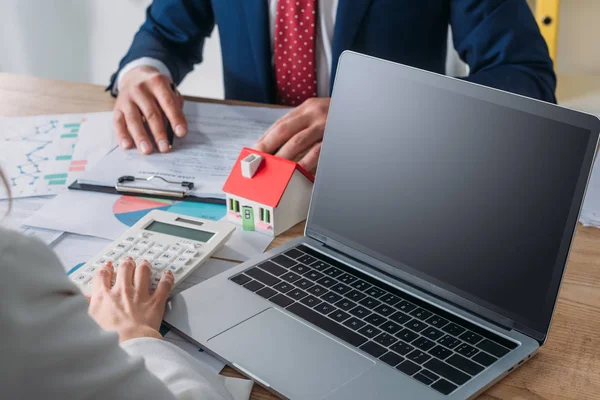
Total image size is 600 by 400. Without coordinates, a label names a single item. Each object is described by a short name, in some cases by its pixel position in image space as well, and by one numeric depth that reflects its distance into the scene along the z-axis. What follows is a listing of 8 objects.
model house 0.97
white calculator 0.86
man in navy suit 1.27
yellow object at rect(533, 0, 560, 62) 2.13
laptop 0.68
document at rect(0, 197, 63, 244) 0.98
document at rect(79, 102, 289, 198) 1.11
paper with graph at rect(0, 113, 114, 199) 1.12
